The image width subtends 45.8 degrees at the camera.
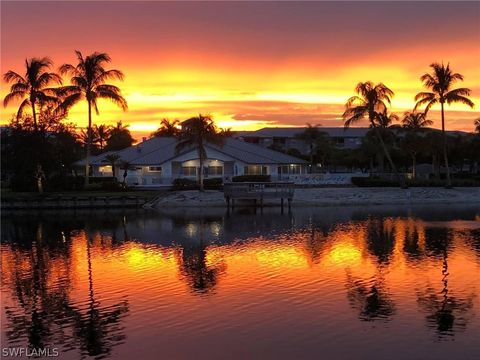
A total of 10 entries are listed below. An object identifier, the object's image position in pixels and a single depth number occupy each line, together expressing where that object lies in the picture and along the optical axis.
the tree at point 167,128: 109.26
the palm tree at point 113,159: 70.50
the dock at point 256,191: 54.62
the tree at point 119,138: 120.06
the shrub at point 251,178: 68.25
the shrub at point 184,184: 65.06
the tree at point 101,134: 125.39
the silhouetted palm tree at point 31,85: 64.00
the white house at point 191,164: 71.06
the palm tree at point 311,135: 94.81
